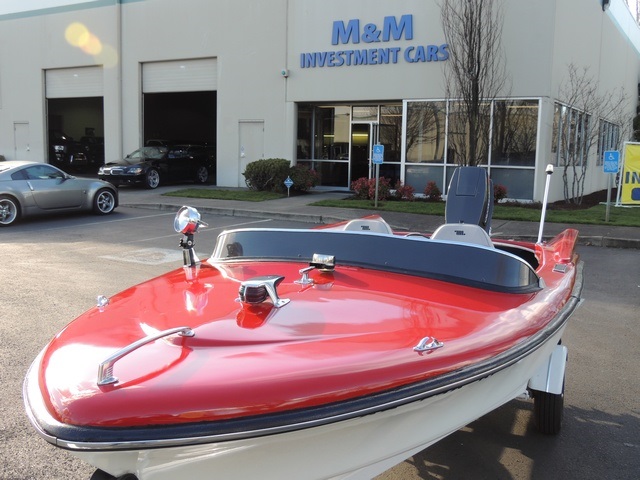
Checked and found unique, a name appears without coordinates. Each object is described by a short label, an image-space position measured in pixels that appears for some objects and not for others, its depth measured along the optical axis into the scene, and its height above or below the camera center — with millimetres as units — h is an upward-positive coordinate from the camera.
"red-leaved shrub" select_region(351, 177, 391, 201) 17375 -718
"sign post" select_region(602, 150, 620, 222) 13344 +172
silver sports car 12930 -811
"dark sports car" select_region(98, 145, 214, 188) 20469 -318
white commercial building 16750 +2863
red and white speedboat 2053 -764
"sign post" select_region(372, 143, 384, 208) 15031 +231
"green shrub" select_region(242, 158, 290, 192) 18906 -399
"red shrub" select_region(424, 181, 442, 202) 17375 -773
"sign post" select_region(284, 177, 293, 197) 17909 -607
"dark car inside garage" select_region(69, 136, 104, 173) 29141 +60
